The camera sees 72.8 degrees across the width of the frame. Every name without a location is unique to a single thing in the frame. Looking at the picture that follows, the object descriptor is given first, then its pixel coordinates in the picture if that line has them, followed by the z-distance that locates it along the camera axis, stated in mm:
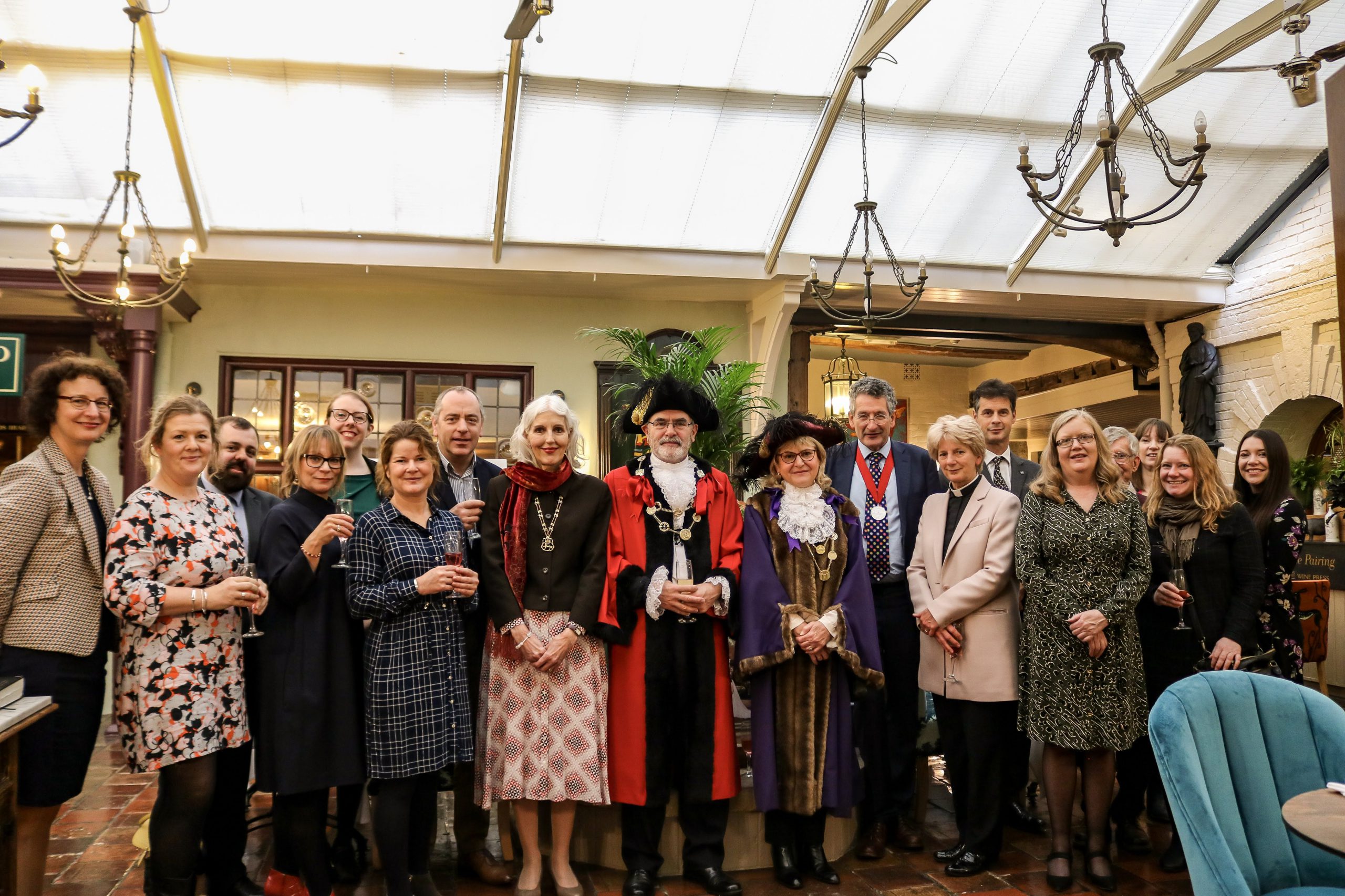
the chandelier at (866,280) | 5898
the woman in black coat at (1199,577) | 3348
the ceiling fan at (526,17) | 3459
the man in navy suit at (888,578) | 3518
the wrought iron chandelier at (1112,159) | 4047
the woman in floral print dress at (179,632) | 2598
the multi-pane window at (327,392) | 7645
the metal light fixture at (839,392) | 9258
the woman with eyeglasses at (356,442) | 3480
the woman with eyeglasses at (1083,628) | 3096
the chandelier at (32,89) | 3127
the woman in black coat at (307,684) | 2781
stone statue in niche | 8492
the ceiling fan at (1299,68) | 3619
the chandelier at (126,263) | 4832
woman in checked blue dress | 2785
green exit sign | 4895
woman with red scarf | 2988
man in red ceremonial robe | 3109
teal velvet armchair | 2027
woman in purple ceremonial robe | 3172
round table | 1673
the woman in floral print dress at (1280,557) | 3578
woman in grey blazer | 2545
